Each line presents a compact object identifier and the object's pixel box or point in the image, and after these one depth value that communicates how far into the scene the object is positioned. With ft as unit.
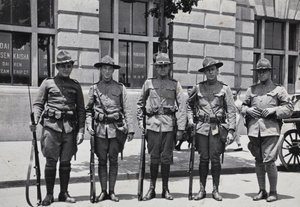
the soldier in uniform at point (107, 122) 17.38
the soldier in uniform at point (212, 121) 17.93
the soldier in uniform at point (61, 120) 16.44
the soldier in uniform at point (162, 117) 17.95
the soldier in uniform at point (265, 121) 17.84
